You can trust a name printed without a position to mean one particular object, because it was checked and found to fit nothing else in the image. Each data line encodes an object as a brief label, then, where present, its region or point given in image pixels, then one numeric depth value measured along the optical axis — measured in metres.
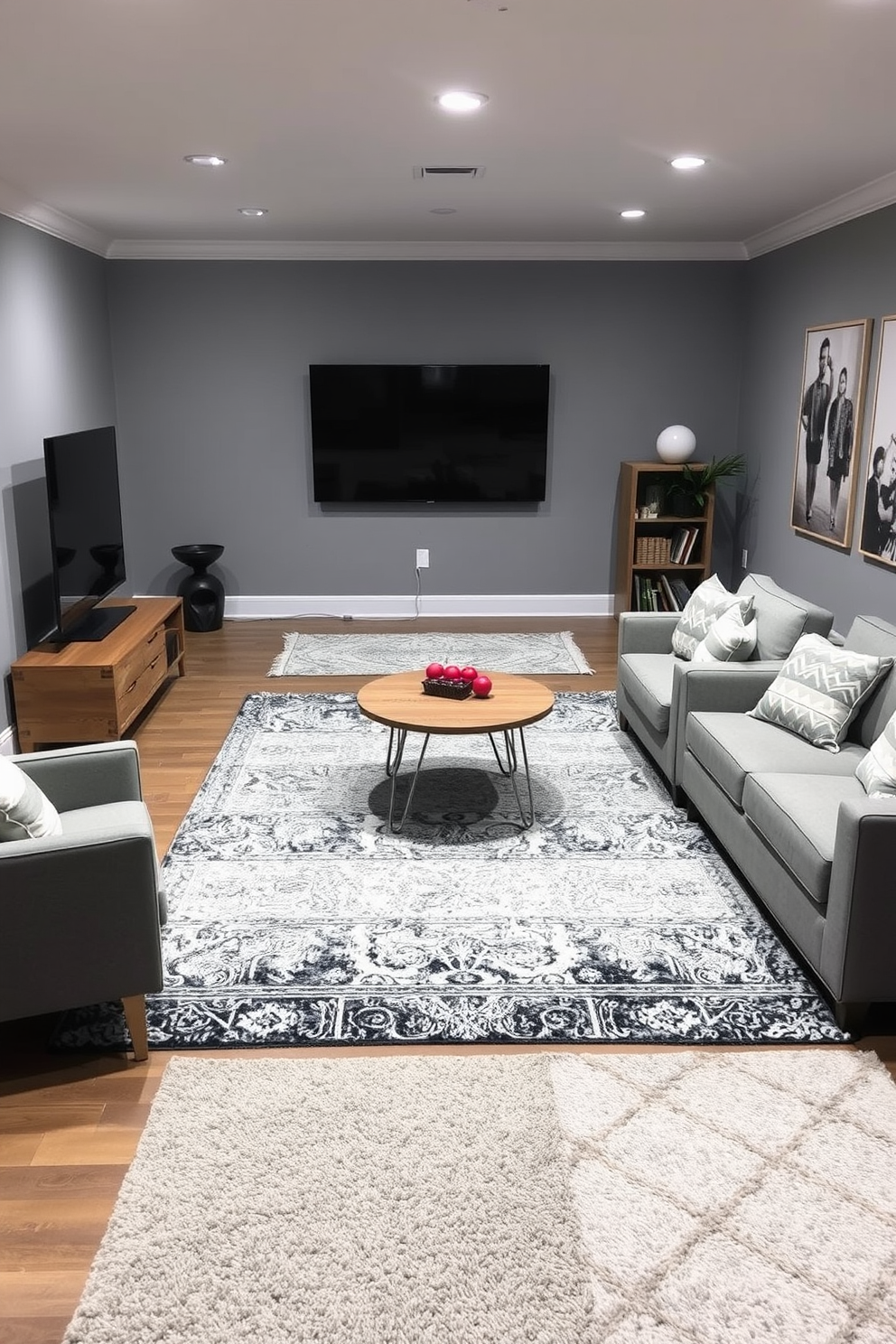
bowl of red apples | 4.09
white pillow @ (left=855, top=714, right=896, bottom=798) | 3.01
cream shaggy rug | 1.94
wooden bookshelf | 7.00
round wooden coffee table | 3.81
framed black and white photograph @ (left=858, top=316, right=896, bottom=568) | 4.80
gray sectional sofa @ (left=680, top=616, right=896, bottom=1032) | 2.66
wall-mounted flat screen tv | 7.09
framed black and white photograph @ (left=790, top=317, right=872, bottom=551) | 5.20
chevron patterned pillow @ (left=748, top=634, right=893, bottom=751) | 3.65
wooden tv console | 4.70
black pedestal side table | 7.00
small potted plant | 6.87
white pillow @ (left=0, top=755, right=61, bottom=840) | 2.61
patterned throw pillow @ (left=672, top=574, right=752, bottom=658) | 4.58
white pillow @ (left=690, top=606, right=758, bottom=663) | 4.27
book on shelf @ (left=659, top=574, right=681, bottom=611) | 7.06
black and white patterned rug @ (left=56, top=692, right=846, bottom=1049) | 2.85
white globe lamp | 6.93
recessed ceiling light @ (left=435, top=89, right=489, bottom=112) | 3.37
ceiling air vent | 4.49
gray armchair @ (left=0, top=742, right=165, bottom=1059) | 2.52
